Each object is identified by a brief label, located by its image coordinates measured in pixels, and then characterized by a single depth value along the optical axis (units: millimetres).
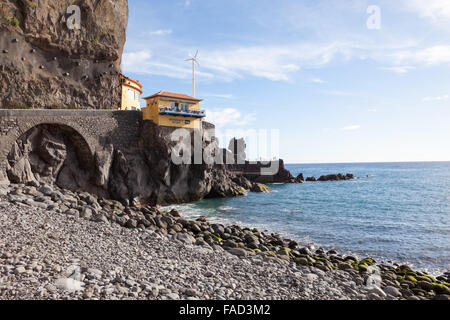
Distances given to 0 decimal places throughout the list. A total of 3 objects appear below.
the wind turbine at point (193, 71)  42988
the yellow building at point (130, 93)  38688
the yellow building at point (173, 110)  34094
